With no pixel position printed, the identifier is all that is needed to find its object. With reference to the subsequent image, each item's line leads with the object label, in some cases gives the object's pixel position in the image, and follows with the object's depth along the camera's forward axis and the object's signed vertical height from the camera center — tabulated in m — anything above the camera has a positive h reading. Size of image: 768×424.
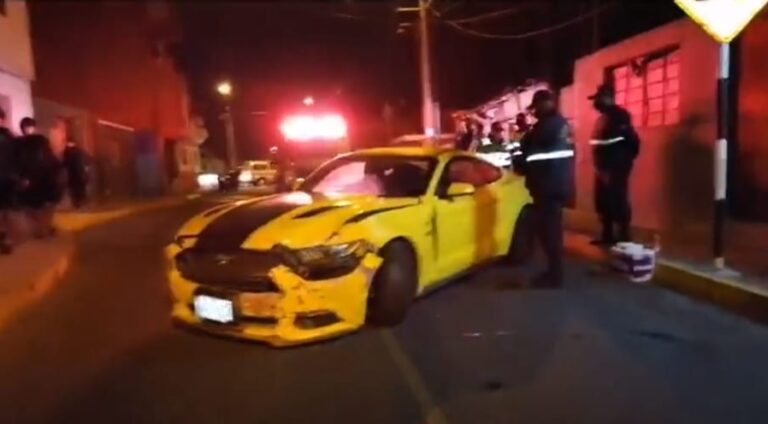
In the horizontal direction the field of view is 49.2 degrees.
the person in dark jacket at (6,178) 10.55 -0.33
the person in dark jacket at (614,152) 9.47 -0.25
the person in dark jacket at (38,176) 11.37 -0.36
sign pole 7.48 -0.10
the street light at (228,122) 38.84 +1.23
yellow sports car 5.79 -0.83
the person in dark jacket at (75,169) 17.14 -0.42
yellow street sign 7.32 +0.98
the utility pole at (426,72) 21.52 +1.65
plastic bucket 8.13 -1.29
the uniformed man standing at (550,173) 7.78 -0.37
